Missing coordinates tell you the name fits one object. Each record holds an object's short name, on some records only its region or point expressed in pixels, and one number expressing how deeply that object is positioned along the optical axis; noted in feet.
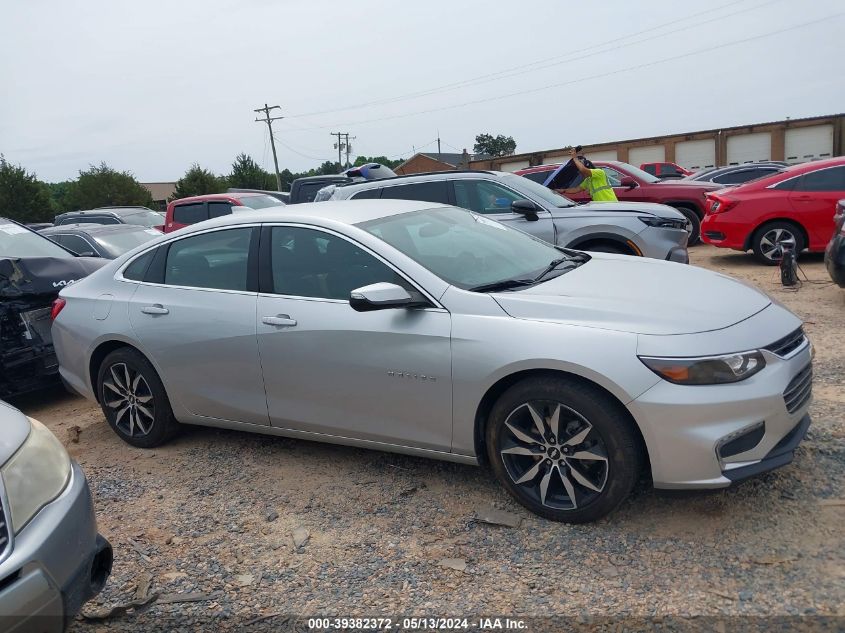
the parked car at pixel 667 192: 40.24
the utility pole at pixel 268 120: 184.24
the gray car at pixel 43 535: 7.09
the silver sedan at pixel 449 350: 10.00
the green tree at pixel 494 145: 321.11
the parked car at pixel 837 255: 21.97
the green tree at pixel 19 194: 130.41
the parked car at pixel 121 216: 58.85
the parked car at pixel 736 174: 55.67
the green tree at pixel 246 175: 168.04
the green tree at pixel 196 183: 153.99
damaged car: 17.99
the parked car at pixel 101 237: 34.94
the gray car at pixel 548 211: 24.48
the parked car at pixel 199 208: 42.88
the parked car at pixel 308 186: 43.27
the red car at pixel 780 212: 30.40
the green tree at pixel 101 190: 163.84
